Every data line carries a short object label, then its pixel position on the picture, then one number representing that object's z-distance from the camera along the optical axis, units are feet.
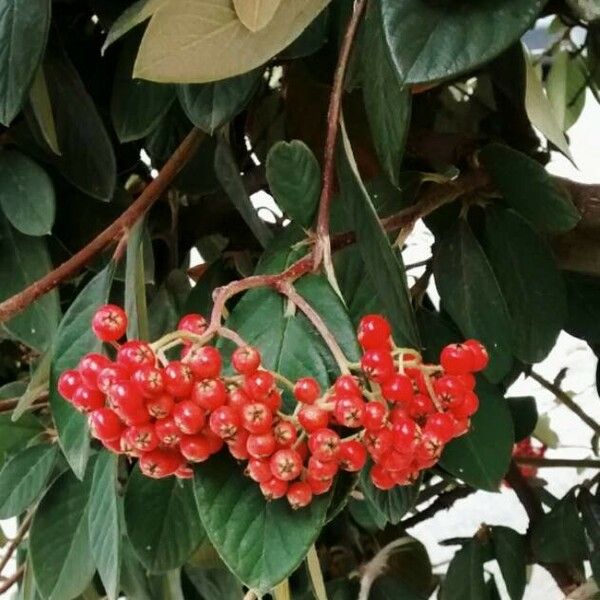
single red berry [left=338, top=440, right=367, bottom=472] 0.94
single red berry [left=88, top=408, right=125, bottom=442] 0.98
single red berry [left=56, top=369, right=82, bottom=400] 1.07
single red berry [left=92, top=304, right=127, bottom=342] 1.06
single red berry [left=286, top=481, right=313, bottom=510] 0.96
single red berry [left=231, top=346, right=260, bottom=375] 0.92
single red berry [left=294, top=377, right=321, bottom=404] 0.93
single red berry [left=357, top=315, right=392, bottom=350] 0.99
